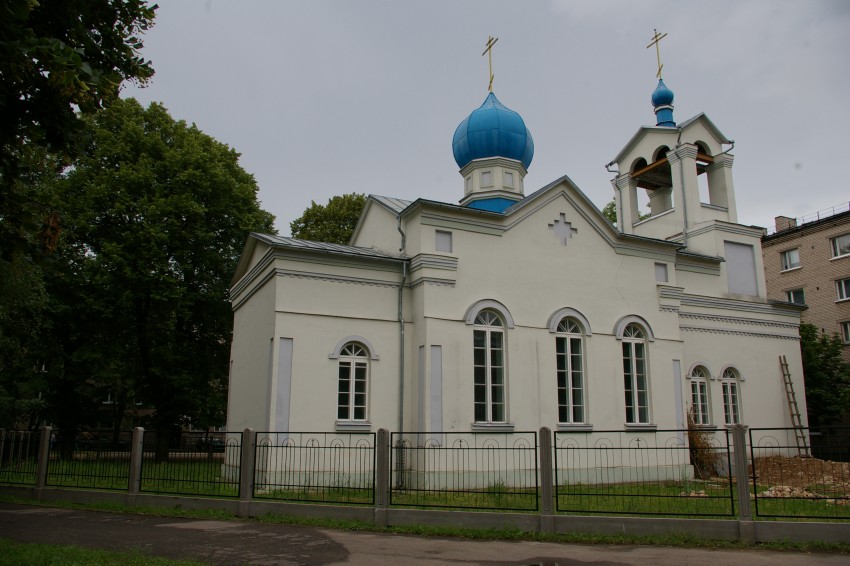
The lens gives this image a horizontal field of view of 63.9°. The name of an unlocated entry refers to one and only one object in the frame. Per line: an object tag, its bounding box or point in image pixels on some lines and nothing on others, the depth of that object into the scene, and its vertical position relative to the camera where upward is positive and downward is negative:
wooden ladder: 19.55 +1.14
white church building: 13.71 +2.62
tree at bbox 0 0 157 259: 6.18 +3.49
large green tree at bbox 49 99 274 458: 20.64 +5.29
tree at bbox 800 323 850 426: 22.33 +2.01
